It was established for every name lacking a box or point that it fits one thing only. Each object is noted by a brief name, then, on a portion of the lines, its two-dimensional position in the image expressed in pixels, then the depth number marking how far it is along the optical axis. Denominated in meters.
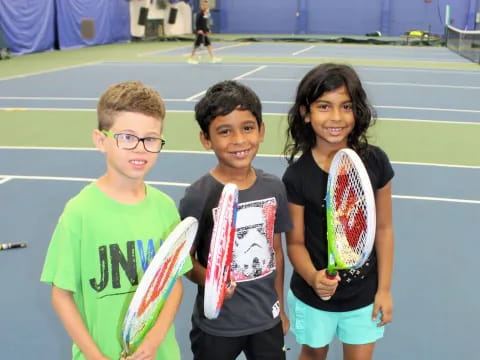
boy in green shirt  1.68
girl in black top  2.17
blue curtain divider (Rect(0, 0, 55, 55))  18.08
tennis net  16.77
